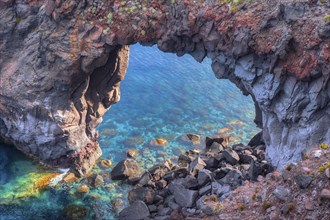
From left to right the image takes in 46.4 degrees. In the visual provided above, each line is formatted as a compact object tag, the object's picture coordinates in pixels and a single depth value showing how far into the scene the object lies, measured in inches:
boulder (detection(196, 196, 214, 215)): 1057.1
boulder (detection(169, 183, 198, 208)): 1250.8
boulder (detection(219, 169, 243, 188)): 1264.8
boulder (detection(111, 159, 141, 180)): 1550.2
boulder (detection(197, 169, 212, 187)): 1328.7
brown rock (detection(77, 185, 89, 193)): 1486.2
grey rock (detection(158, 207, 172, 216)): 1255.7
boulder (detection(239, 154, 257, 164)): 1480.1
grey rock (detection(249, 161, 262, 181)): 1261.4
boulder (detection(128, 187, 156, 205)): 1348.4
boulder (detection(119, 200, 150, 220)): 1278.3
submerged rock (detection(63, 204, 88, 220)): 1349.4
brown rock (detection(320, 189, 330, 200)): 777.6
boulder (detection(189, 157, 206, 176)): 1425.9
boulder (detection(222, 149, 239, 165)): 1473.9
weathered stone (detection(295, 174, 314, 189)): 838.3
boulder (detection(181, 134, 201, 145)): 1887.3
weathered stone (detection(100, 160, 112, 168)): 1652.3
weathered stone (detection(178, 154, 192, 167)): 1656.1
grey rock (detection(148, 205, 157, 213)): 1300.7
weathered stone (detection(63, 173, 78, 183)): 1541.6
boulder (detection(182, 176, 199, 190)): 1332.4
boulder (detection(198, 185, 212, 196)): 1269.7
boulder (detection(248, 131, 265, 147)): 1717.5
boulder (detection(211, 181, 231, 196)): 1224.2
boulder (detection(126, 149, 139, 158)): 1726.1
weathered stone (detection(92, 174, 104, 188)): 1519.4
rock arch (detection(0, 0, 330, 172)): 1058.7
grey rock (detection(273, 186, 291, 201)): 861.8
